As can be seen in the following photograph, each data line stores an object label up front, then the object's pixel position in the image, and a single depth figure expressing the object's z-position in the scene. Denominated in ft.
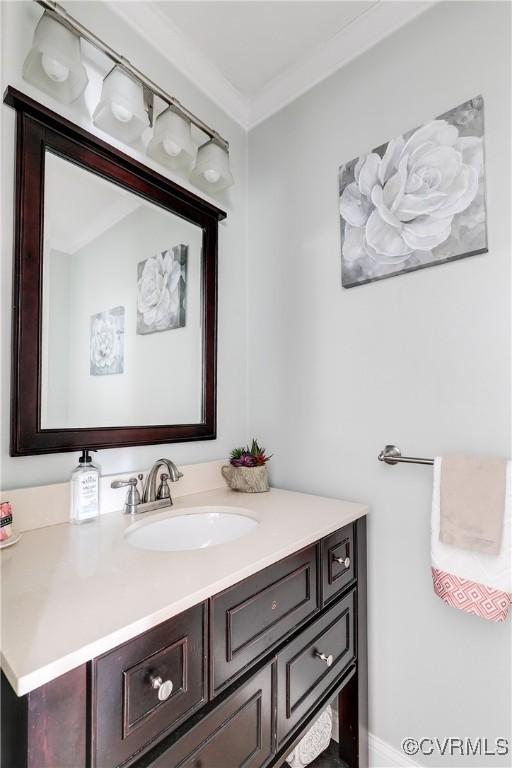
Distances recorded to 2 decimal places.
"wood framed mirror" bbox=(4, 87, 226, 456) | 3.29
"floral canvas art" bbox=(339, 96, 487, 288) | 3.65
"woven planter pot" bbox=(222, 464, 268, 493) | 4.72
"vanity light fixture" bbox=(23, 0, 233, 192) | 3.26
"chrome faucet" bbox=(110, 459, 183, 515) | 3.76
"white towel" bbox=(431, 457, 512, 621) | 3.09
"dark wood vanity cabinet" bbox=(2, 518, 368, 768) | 1.81
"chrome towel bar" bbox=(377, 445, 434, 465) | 3.88
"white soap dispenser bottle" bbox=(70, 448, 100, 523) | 3.38
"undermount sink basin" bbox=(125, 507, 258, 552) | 3.61
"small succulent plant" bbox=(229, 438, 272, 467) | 4.81
